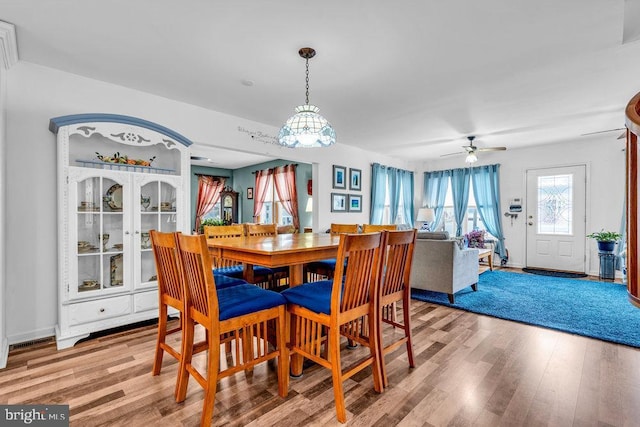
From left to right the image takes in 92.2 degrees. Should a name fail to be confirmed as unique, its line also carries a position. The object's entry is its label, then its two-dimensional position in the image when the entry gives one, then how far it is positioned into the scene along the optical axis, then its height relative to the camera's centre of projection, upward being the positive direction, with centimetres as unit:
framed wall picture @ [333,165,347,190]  540 +60
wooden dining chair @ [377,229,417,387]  191 -45
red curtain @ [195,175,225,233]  790 +42
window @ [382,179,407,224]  663 -3
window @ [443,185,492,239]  674 -16
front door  552 -13
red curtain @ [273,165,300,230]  649 +47
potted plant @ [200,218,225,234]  782 -31
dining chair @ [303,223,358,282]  295 -57
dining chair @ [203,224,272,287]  274 -54
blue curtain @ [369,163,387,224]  621 +40
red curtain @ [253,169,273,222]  726 +52
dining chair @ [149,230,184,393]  178 -45
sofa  360 -66
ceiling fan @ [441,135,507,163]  500 +96
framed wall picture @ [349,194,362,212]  577 +14
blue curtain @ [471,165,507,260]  632 +28
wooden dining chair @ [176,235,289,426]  151 -56
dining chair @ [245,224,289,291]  299 -58
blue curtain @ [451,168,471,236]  679 +37
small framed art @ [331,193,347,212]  538 +14
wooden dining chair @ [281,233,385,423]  162 -55
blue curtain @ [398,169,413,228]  709 +36
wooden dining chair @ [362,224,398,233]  331 -19
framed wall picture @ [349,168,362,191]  575 +59
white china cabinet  252 -3
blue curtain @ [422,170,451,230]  716 +45
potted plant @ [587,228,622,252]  481 -45
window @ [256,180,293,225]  696 -4
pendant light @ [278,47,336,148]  237 +63
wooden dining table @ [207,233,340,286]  175 -25
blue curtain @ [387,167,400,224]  669 +40
